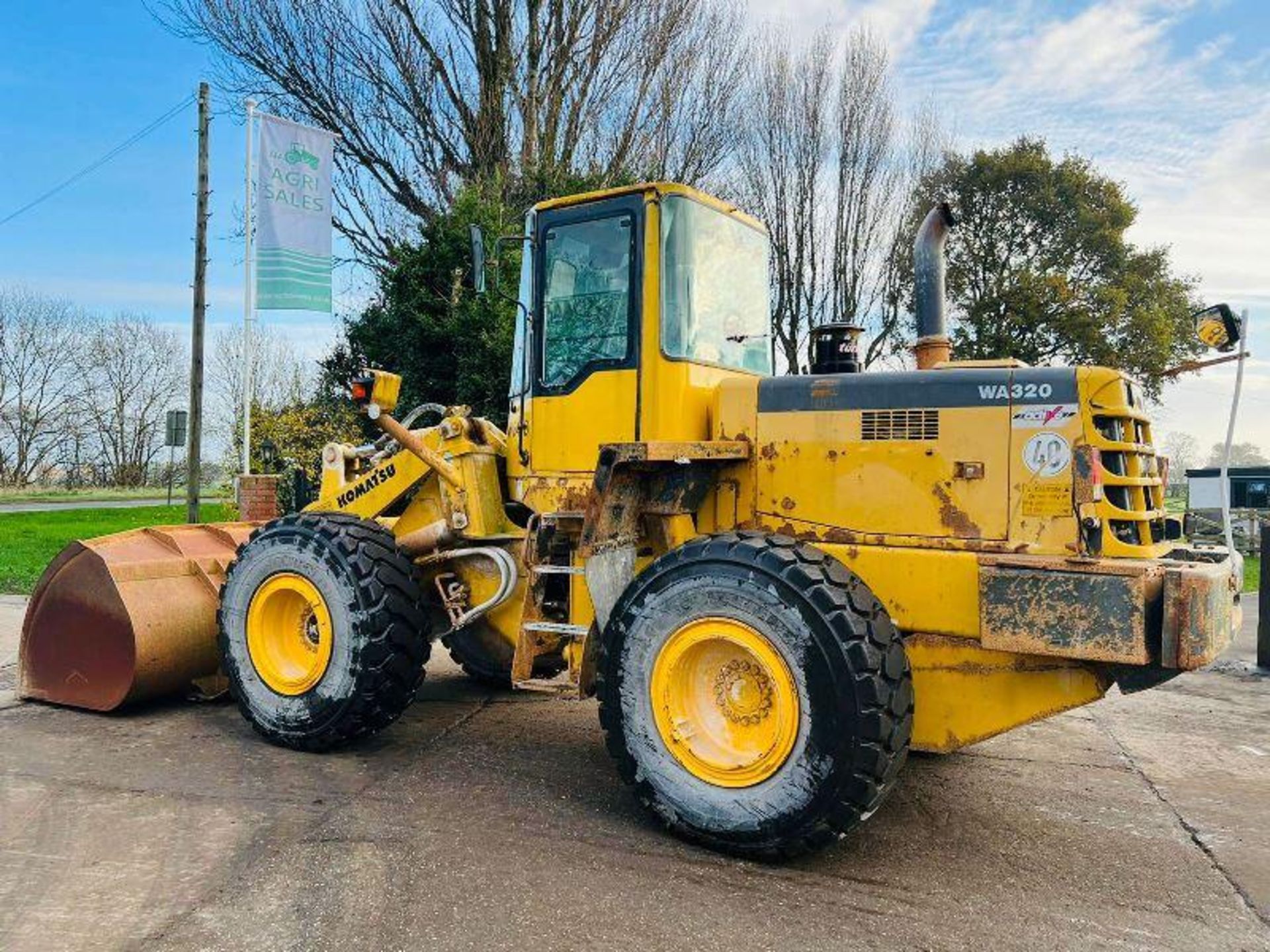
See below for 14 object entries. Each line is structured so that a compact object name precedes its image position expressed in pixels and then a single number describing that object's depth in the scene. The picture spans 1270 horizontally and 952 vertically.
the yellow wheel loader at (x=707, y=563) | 3.66
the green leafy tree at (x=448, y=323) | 13.19
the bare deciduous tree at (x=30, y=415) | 42.00
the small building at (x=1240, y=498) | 19.39
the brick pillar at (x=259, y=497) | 8.87
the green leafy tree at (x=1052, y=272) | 20.27
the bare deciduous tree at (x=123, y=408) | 44.34
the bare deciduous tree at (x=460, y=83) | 17.08
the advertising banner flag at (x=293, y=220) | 12.35
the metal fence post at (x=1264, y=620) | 8.03
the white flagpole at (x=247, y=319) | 12.30
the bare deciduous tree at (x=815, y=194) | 20.83
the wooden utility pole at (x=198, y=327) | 14.48
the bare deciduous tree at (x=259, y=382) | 23.50
